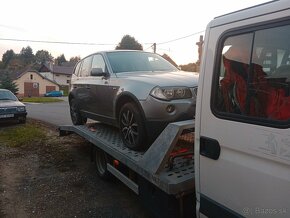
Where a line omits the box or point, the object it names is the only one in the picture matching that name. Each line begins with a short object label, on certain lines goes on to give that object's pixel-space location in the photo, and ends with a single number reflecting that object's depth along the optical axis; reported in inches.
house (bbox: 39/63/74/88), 2047.9
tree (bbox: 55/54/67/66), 3184.6
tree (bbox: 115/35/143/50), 1203.5
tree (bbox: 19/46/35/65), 3180.6
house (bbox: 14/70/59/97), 1696.8
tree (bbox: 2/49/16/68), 3228.8
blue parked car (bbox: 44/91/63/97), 1570.7
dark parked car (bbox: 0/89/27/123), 336.2
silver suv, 107.0
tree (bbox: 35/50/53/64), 3258.8
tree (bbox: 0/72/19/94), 1122.1
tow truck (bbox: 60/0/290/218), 57.2
